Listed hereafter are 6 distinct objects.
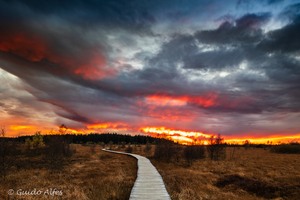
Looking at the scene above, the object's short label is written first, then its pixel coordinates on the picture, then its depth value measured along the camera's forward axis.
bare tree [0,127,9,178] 18.33
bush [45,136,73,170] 22.86
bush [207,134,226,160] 30.41
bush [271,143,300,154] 48.83
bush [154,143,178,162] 28.17
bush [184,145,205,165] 27.26
